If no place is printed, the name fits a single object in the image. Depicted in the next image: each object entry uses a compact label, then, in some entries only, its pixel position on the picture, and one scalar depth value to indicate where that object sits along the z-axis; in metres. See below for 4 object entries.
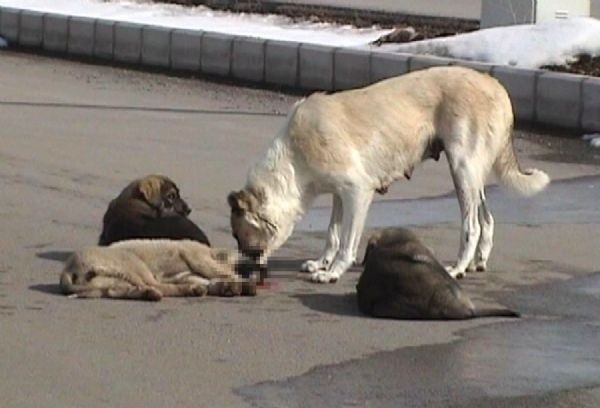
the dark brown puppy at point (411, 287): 11.13
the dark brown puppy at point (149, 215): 12.35
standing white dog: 12.38
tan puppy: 11.50
